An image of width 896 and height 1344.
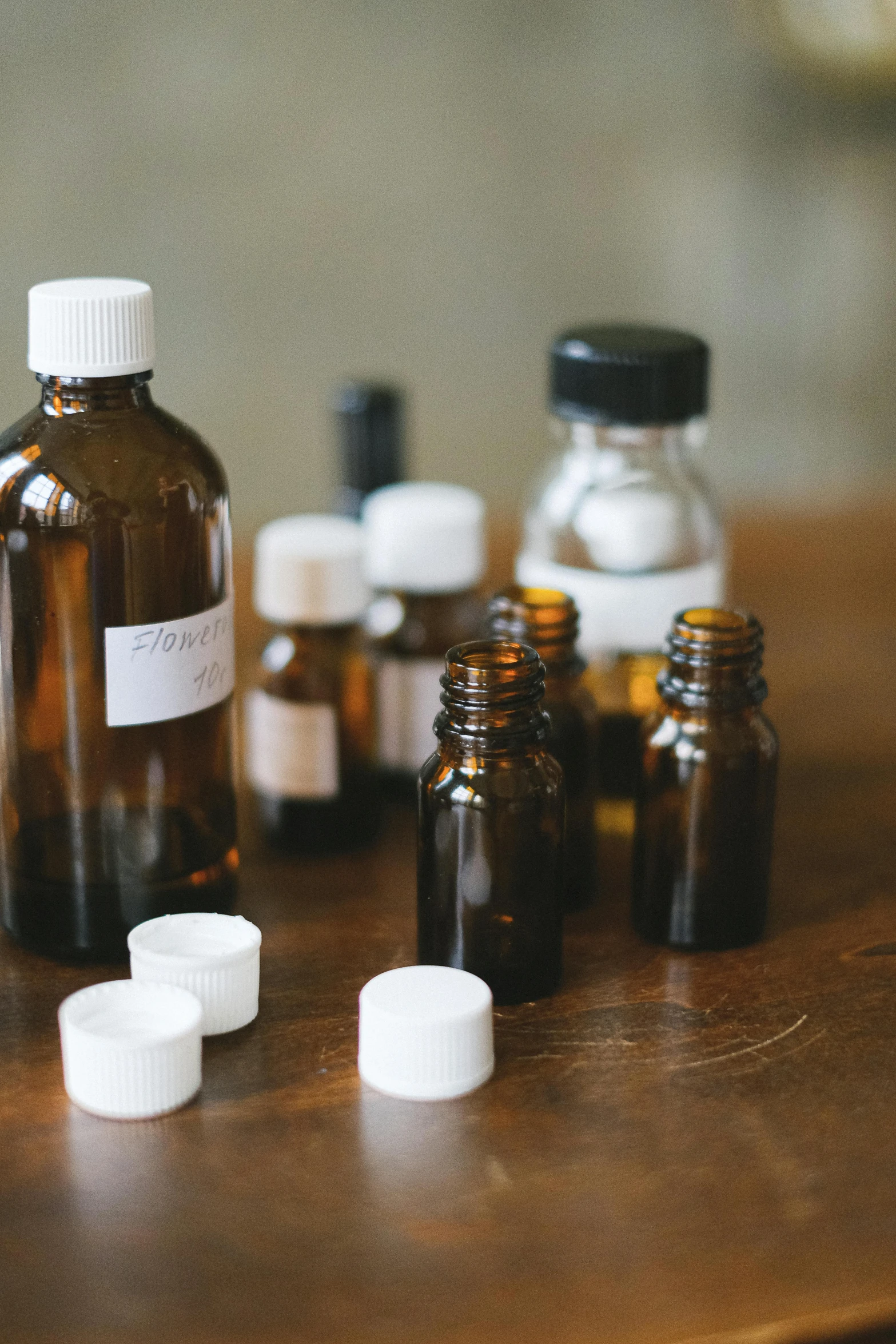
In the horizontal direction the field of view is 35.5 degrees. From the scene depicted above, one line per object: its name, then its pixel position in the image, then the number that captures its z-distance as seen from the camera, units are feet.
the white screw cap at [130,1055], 1.69
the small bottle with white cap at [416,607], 2.69
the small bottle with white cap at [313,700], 2.44
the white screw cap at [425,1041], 1.73
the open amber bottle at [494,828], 1.90
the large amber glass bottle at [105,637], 1.92
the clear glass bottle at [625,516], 2.48
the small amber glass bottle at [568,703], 2.23
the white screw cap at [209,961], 1.86
